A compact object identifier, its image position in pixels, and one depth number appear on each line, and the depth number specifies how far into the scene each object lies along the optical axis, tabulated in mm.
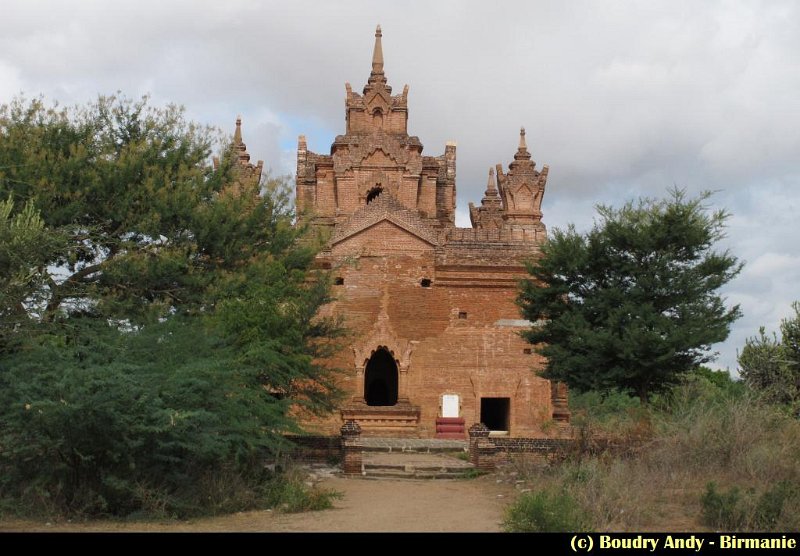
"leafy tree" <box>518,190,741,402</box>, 19406
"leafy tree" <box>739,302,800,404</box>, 17953
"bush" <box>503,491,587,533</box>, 11773
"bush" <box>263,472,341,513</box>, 14734
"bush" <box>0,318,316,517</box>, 13281
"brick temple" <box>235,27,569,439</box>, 26562
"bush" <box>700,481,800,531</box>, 12016
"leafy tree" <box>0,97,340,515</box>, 13594
